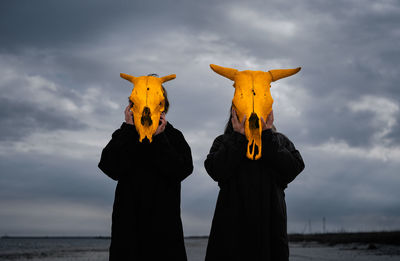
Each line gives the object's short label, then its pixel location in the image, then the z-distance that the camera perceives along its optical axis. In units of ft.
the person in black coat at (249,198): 13.38
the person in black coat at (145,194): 14.25
